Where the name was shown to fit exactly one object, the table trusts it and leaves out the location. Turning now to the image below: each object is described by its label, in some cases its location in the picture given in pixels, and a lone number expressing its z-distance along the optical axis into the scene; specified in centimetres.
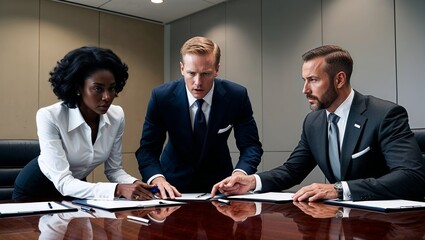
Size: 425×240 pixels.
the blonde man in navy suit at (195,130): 238
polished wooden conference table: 108
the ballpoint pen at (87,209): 151
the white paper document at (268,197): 177
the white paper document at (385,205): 144
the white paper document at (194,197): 188
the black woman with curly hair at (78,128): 208
